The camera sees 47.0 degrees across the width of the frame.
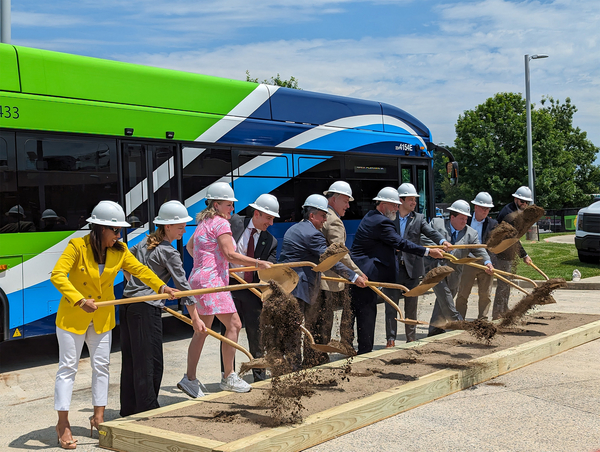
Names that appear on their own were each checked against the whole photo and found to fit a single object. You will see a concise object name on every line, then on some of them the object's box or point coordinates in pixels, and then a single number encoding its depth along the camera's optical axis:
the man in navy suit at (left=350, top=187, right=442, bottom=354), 7.60
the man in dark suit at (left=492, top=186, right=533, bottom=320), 9.70
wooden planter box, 4.61
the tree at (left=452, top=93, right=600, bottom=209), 47.71
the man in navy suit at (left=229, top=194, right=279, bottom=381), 6.55
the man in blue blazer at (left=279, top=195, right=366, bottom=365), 6.67
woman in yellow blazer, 5.04
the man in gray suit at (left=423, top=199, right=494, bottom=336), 8.81
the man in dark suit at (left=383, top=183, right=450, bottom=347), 8.65
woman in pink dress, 6.07
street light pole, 28.02
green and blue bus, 7.65
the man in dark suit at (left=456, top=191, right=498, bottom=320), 9.39
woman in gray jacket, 5.51
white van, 18.03
